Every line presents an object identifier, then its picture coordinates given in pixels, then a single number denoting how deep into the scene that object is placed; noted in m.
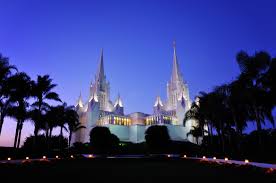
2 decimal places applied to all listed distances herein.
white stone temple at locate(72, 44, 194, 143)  78.38
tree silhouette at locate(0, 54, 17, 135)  22.64
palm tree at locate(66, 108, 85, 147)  48.28
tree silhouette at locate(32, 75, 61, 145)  31.45
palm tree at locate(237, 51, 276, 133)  23.89
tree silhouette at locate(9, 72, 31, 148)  24.57
